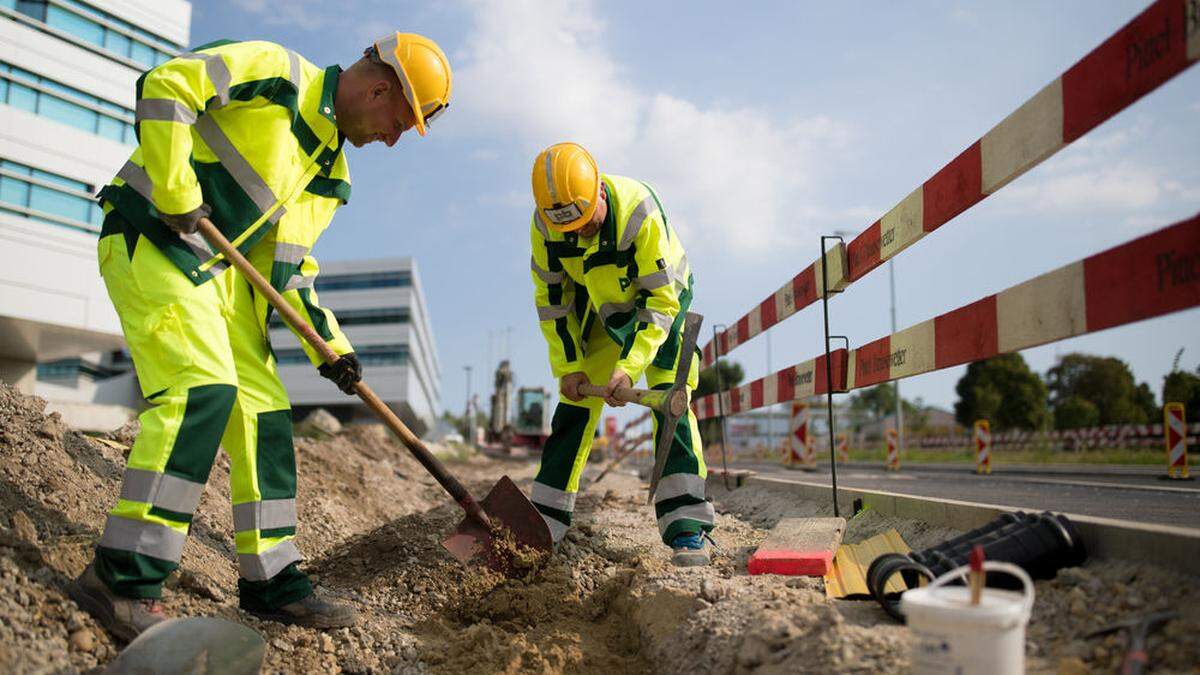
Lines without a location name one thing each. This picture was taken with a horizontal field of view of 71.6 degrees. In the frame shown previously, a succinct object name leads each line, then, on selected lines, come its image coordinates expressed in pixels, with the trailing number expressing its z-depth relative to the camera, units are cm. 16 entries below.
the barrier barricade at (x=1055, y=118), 214
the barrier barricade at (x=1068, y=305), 208
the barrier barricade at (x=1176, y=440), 1098
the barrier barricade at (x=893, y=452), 1783
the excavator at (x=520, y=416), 3177
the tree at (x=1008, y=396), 3734
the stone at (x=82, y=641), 253
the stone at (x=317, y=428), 1278
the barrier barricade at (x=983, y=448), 1584
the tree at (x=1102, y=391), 3381
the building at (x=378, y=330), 5962
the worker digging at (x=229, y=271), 268
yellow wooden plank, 282
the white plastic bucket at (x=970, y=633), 172
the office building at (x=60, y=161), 2522
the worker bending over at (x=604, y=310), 401
